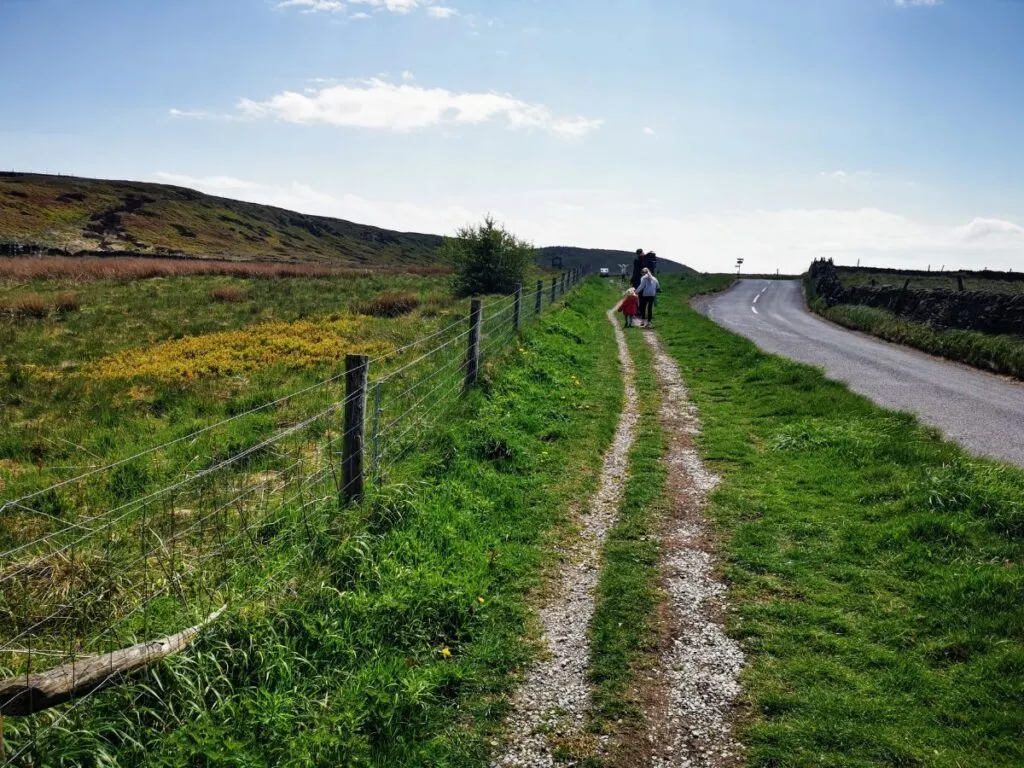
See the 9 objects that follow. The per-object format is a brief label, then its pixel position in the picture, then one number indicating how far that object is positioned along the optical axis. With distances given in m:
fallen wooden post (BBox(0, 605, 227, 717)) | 2.80
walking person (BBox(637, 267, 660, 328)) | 23.22
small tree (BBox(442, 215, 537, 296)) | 29.12
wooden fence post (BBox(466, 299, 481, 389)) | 10.20
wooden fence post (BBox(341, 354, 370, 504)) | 5.61
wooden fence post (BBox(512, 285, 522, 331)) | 14.80
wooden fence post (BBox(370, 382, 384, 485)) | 6.41
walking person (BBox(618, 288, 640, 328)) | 23.39
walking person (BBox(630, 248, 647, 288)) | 28.12
